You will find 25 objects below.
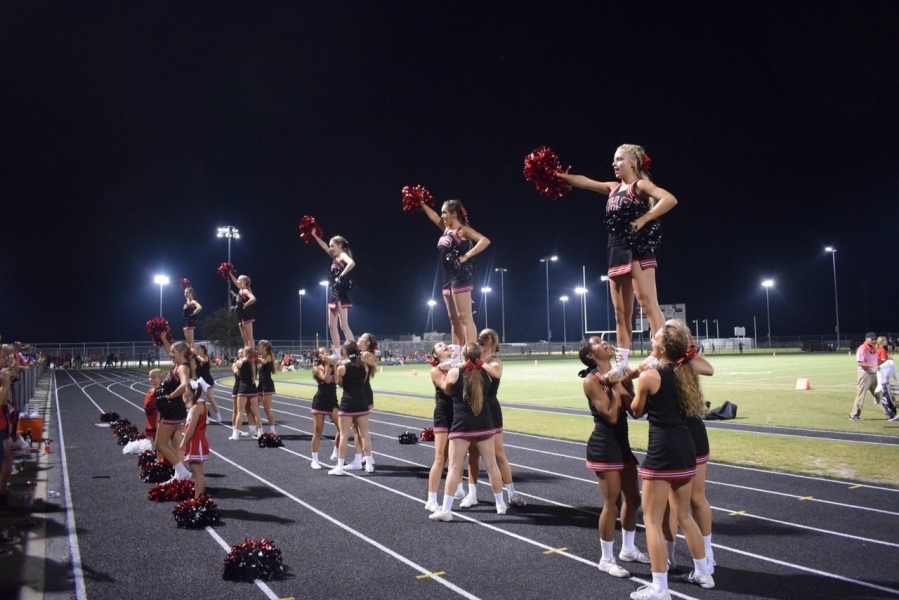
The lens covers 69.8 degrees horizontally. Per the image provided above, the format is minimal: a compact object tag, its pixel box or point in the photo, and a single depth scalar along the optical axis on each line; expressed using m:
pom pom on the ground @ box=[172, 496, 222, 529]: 7.60
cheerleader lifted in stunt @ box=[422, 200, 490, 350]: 7.15
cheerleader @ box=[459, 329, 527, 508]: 7.86
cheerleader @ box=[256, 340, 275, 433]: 15.26
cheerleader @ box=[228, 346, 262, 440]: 14.87
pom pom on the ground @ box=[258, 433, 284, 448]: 14.18
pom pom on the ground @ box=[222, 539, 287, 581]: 5.73
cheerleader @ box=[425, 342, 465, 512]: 7.96
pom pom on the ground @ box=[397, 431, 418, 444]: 14.38
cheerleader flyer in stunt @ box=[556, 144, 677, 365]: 4.72
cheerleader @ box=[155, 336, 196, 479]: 9.45
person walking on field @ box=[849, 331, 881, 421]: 15.03
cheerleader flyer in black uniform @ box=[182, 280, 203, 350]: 11.50
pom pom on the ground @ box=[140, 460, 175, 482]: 10.35
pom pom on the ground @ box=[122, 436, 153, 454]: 13.44
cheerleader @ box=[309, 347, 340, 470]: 11.38
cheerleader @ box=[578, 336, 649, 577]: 5.60
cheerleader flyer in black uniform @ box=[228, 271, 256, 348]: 10.62
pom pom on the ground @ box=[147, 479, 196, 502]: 9.05
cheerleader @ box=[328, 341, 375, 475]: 9.98
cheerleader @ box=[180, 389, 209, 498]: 8.66
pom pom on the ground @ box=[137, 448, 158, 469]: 11.18
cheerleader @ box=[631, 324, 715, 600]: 4.86
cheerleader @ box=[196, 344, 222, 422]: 14.63
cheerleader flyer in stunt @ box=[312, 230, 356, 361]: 8.75
